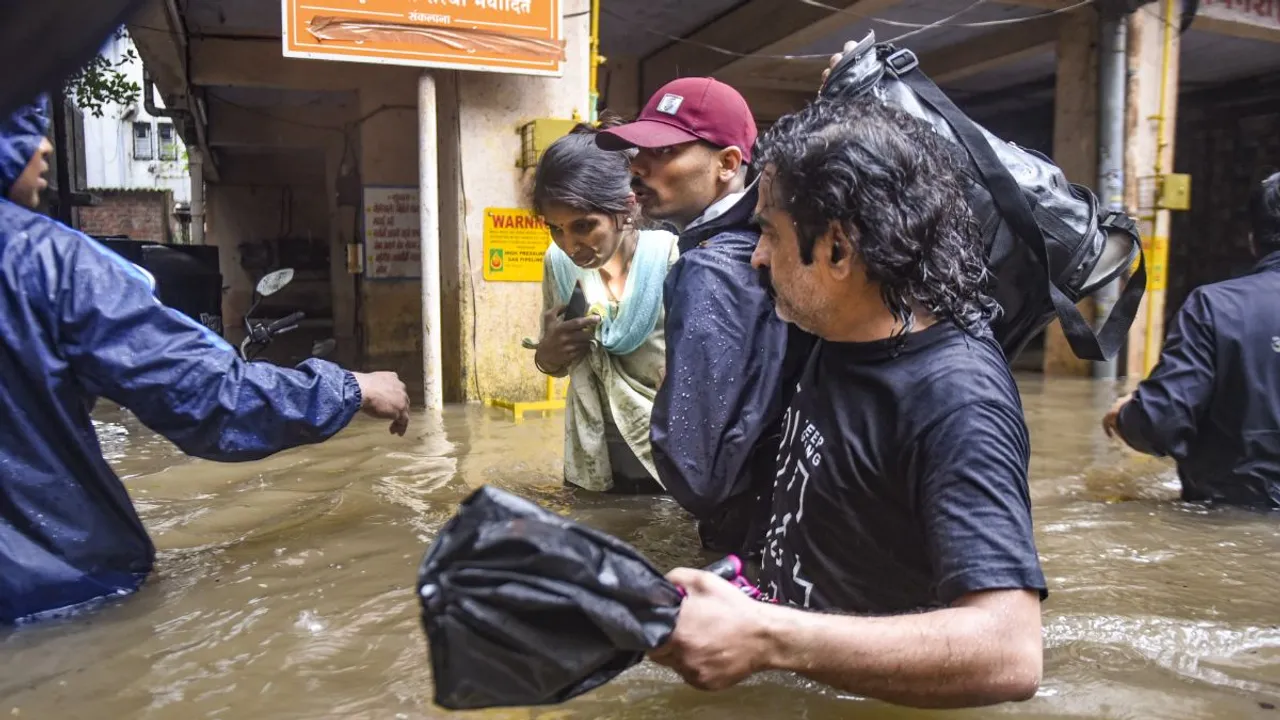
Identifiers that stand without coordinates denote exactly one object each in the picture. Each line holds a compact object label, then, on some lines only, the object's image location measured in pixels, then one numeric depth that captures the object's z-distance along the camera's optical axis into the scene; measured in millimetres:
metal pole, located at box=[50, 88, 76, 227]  5768
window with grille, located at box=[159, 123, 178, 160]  29562
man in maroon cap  2074
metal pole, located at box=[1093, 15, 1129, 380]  8617
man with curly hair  1318
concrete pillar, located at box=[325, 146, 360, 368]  13402
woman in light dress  3307
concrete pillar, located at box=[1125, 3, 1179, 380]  8695
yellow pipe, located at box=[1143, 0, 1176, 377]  8750
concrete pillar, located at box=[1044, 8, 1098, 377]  8859
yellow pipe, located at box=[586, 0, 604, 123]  6980
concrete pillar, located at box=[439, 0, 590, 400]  6852
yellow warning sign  6926
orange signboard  6027
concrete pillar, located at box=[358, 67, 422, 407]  10620
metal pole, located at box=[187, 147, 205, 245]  17222
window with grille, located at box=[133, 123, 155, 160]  29438
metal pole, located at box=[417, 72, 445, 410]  6500
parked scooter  4052
